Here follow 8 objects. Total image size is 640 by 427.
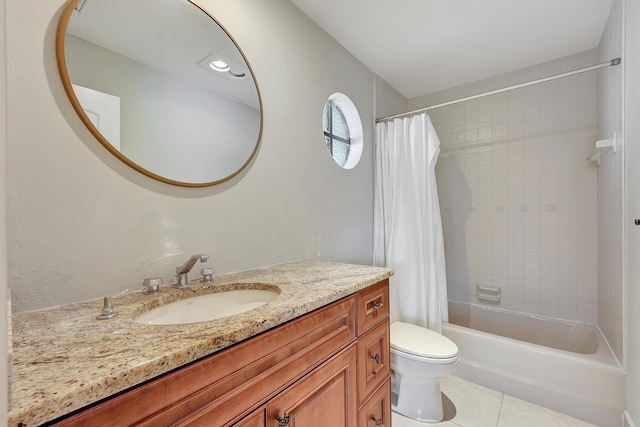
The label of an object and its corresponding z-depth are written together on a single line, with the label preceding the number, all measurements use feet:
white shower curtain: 6.50
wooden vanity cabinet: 1.63
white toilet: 4.83
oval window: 6.71
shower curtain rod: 4.98
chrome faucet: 3.23
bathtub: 4.90
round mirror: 2.86
